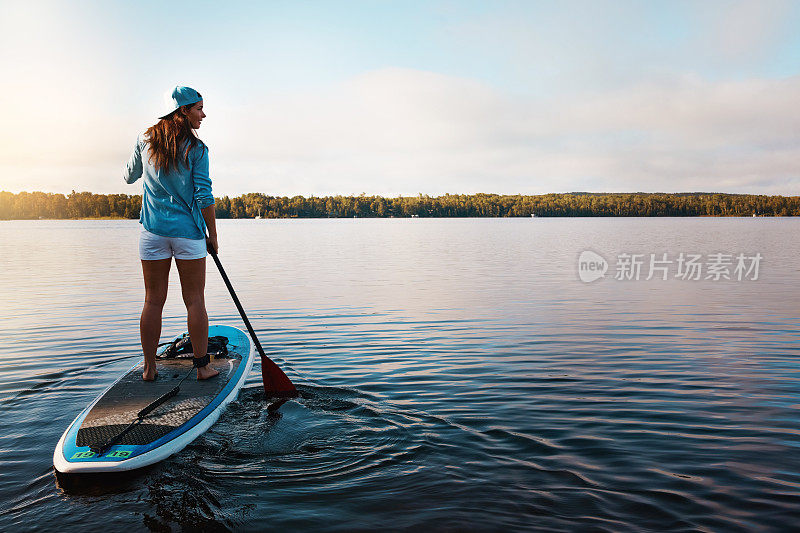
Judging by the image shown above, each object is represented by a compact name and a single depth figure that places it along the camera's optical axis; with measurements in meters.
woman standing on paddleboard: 5.79
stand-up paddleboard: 4.68
